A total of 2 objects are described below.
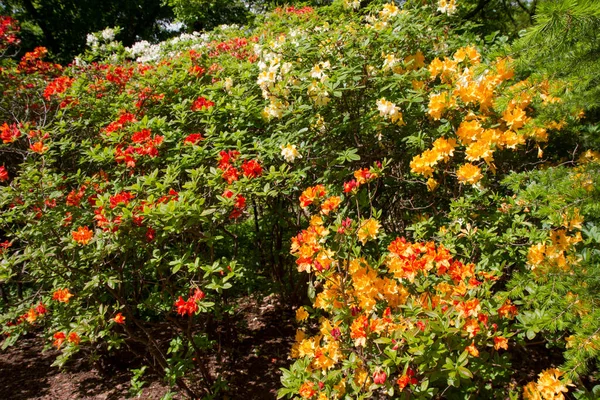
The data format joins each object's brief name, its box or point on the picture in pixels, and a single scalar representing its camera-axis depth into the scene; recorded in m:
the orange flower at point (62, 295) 2.27
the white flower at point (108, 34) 5.04
